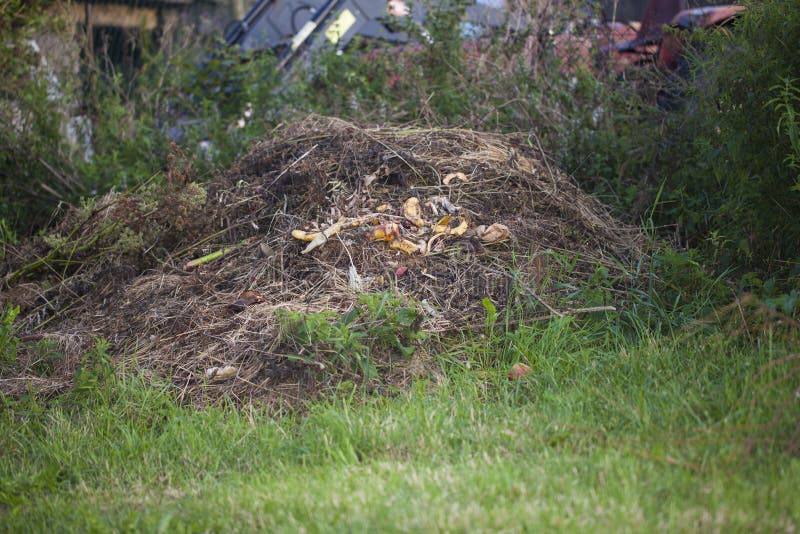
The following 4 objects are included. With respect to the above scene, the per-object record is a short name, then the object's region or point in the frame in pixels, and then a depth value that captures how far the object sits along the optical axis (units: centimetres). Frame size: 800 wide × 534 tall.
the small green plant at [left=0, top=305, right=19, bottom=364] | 434
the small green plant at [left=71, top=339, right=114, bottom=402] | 402
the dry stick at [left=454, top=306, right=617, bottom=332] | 427
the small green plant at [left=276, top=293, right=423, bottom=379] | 392
